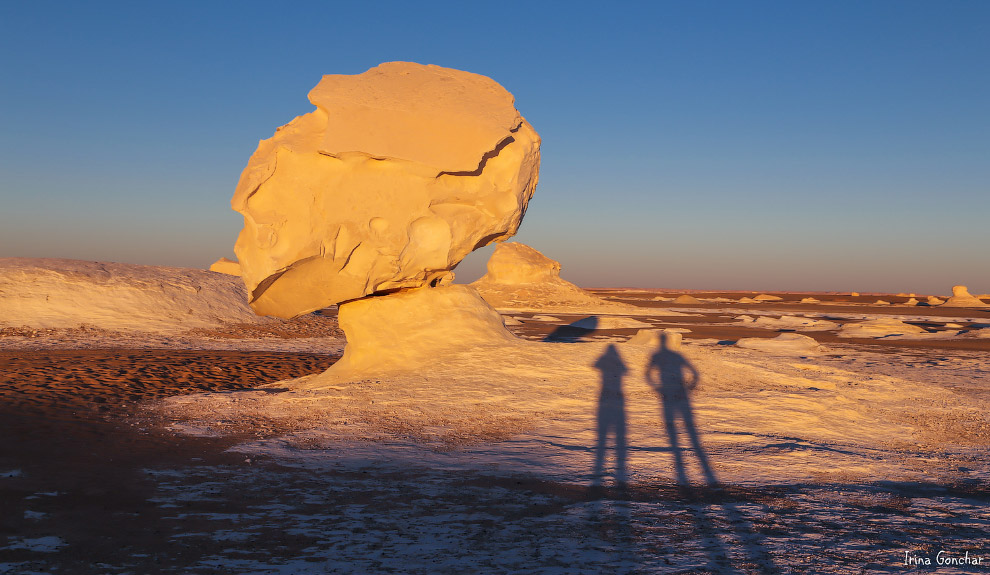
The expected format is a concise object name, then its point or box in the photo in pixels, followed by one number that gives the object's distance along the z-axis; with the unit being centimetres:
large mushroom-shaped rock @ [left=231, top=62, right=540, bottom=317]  938
